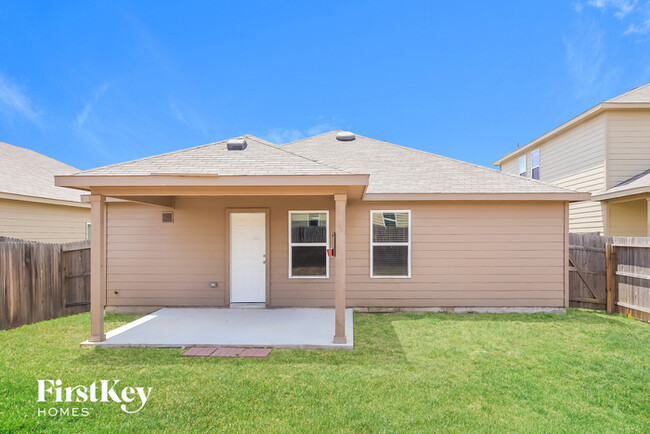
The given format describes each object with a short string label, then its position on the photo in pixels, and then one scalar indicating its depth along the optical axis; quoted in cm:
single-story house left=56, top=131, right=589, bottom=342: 690
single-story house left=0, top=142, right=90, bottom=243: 914
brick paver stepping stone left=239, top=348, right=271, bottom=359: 437
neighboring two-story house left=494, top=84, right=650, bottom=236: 916
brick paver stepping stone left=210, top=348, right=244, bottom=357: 441
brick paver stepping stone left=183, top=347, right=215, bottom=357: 442
